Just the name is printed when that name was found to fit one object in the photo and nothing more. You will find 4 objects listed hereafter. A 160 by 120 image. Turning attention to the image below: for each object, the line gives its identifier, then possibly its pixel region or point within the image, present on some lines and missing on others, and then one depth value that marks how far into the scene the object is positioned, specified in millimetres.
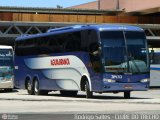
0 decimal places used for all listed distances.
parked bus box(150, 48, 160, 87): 41438
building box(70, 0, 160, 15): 57438
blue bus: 24734
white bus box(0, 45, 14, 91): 36094
